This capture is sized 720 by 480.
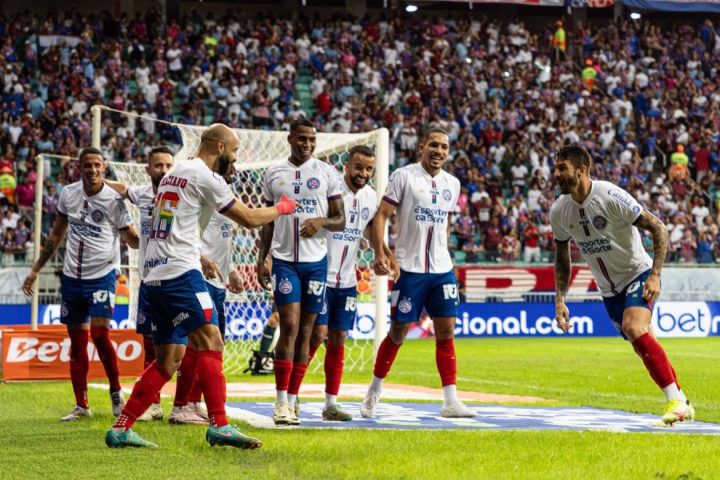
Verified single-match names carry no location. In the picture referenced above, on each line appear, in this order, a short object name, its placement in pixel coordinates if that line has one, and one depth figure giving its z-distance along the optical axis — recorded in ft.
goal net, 52.54
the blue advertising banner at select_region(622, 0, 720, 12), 132.77
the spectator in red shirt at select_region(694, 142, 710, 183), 122.01
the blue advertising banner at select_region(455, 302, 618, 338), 96.22
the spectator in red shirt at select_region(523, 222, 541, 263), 100.07
